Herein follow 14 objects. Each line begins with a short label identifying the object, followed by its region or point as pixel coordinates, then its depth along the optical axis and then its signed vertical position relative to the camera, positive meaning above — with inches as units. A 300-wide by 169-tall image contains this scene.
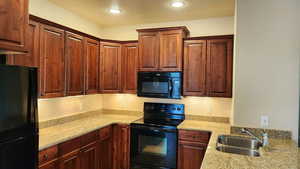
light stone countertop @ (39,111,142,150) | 87.4 -24.7
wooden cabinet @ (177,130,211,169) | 110.7 -36.0
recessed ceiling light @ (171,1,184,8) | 104.8 +41.1
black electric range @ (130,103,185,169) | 116.2 -36.1
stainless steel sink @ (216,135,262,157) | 83.0 -26.6
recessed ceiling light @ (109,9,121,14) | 118.3 +41.6
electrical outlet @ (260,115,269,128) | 89.8 -16.7
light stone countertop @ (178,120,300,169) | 60.1 -24.3
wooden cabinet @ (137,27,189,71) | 124.1 +21.1
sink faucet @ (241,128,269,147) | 78.5 -22.0
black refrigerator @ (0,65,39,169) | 56.7 -11.1
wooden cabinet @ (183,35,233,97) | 117.6 +9.9
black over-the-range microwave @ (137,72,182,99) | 123.8 -1.3
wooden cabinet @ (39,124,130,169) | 85.4 -35.4
